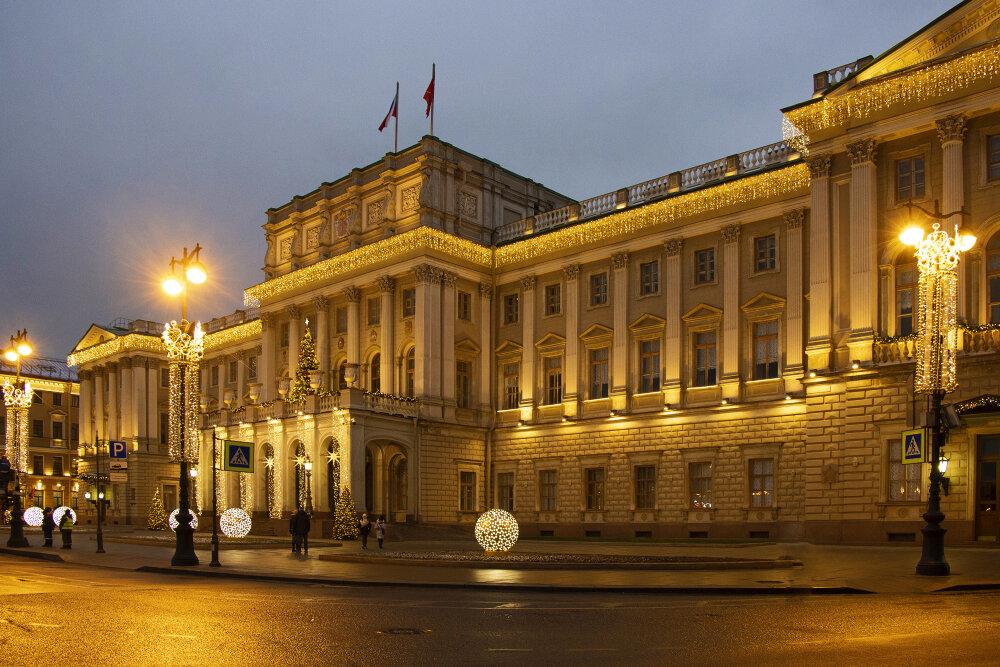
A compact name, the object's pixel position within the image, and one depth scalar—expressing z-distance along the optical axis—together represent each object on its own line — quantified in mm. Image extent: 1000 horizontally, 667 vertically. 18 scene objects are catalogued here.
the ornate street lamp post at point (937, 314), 21594
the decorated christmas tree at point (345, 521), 42125
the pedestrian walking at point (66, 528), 35750
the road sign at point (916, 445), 22125
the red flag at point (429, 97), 50741
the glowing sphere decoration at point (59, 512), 39688
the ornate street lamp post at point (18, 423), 36344
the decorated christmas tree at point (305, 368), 49628
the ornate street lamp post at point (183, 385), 25969
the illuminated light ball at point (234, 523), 39688
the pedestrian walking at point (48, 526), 36681
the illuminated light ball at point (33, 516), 51719
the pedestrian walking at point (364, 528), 34056
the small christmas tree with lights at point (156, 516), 58188
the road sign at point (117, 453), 29547
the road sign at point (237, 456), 26578
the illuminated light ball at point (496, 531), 27312
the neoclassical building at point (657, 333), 32562
